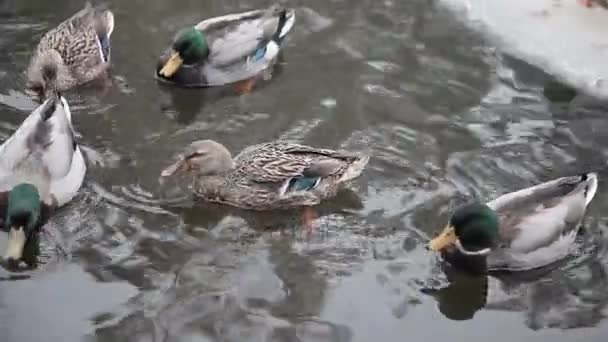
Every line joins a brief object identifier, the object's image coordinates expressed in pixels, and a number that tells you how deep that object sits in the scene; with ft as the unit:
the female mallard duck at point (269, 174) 20.70
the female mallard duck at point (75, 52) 24.34
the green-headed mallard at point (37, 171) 18.98
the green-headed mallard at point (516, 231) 18.78
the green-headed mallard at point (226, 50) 25.07
